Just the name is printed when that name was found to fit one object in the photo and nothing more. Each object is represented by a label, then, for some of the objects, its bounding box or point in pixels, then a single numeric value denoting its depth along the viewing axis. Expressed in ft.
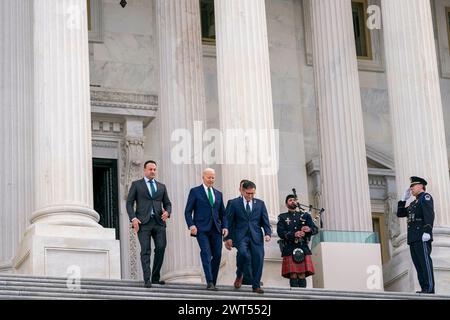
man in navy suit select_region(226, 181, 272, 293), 103.81
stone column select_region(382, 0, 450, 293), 123.13
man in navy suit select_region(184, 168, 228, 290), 102.68
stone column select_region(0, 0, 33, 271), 123.75
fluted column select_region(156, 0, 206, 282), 130.11
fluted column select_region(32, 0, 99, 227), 109.40
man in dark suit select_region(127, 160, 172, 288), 101.40
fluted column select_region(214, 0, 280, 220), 117.91
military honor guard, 112.88
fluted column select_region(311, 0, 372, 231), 131.85
